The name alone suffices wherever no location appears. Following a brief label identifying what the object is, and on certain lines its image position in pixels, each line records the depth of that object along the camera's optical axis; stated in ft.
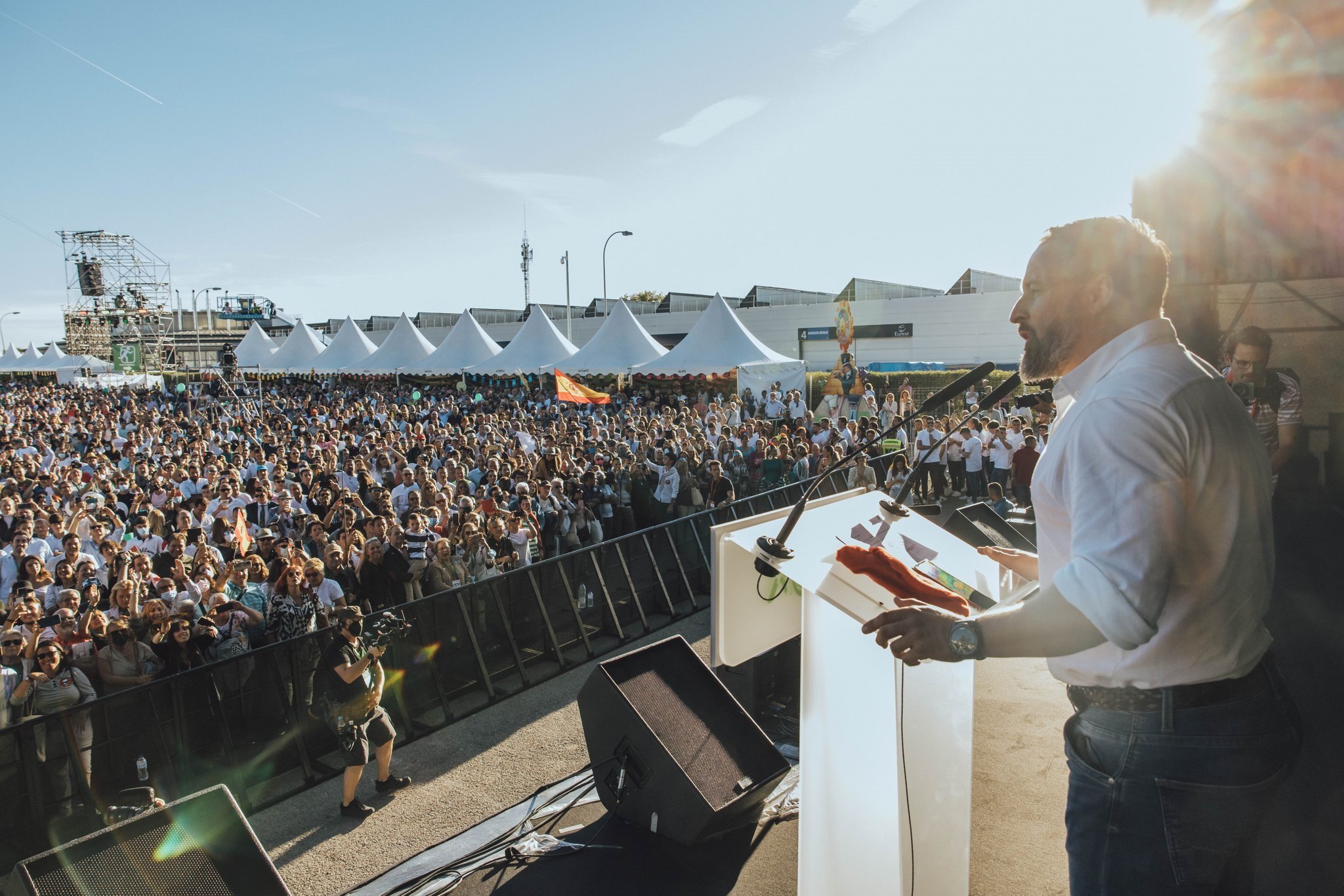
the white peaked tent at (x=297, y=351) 127.65
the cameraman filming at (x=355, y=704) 18.08
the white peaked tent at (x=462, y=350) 101.65
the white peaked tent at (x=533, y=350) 92.84
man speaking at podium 4.57
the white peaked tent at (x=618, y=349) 83.46
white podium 7.94
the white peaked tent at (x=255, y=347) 139.44
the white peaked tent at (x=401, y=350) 110.52
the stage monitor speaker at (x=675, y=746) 13.33
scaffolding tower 236.22
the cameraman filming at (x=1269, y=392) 14.46
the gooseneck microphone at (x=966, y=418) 7.10
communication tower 202.08
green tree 241.76
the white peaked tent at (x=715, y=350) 77.61
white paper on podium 8.39
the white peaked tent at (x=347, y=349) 119.27
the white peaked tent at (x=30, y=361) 209.97
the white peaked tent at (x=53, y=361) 203.92
